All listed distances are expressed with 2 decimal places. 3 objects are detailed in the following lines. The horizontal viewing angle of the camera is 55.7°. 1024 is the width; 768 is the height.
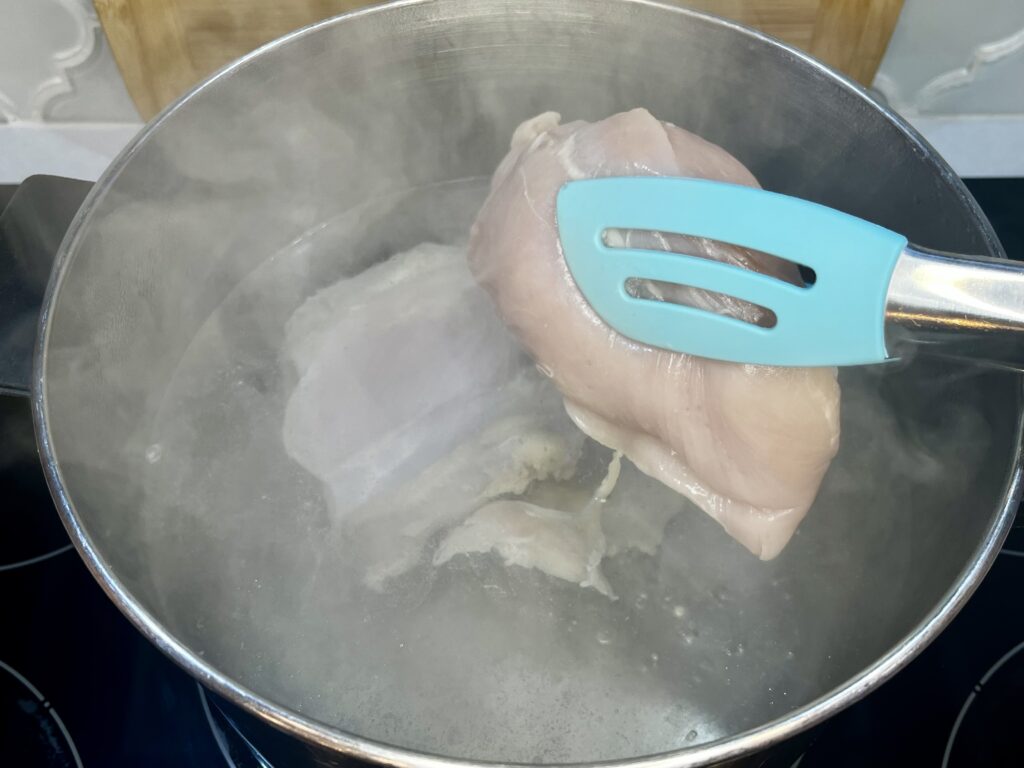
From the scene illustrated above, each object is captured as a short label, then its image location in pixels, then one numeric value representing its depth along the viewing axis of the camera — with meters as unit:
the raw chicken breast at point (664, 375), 0.23
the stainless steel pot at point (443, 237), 0.26
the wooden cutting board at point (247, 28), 0.32
